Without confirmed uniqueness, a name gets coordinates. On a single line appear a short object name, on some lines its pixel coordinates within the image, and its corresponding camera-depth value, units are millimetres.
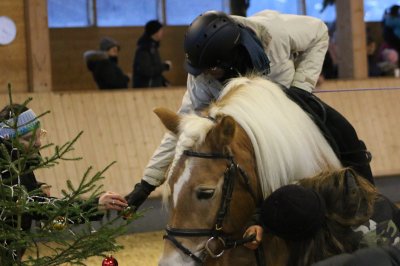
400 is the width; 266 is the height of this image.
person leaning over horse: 6367
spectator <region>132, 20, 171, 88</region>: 15938
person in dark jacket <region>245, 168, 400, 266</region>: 4921
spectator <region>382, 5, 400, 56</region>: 19345
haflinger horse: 5399
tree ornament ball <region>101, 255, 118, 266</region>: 6433
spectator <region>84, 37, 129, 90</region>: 15451
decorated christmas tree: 5105
